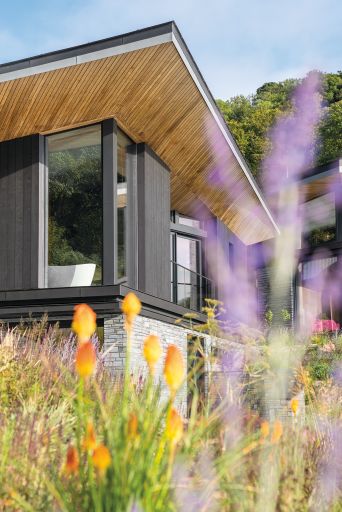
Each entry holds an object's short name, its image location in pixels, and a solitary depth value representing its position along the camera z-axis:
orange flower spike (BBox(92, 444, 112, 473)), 2.28
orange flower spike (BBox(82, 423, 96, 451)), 2.46
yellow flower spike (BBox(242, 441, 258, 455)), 2.90
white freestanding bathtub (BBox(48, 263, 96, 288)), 10.70
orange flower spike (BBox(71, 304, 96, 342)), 2.43
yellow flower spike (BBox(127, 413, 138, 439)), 2.49
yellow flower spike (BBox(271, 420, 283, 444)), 2.94
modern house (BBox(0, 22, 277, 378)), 9.68
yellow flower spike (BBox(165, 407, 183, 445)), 2.51
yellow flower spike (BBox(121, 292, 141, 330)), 2.60
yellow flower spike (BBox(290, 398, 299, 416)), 3.49
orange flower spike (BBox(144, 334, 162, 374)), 2.47
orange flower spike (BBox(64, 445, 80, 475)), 2.55
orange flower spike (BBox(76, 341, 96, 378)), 2.40
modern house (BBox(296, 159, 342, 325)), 23.11
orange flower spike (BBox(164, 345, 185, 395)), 2.34
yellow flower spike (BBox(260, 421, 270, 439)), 2.96
